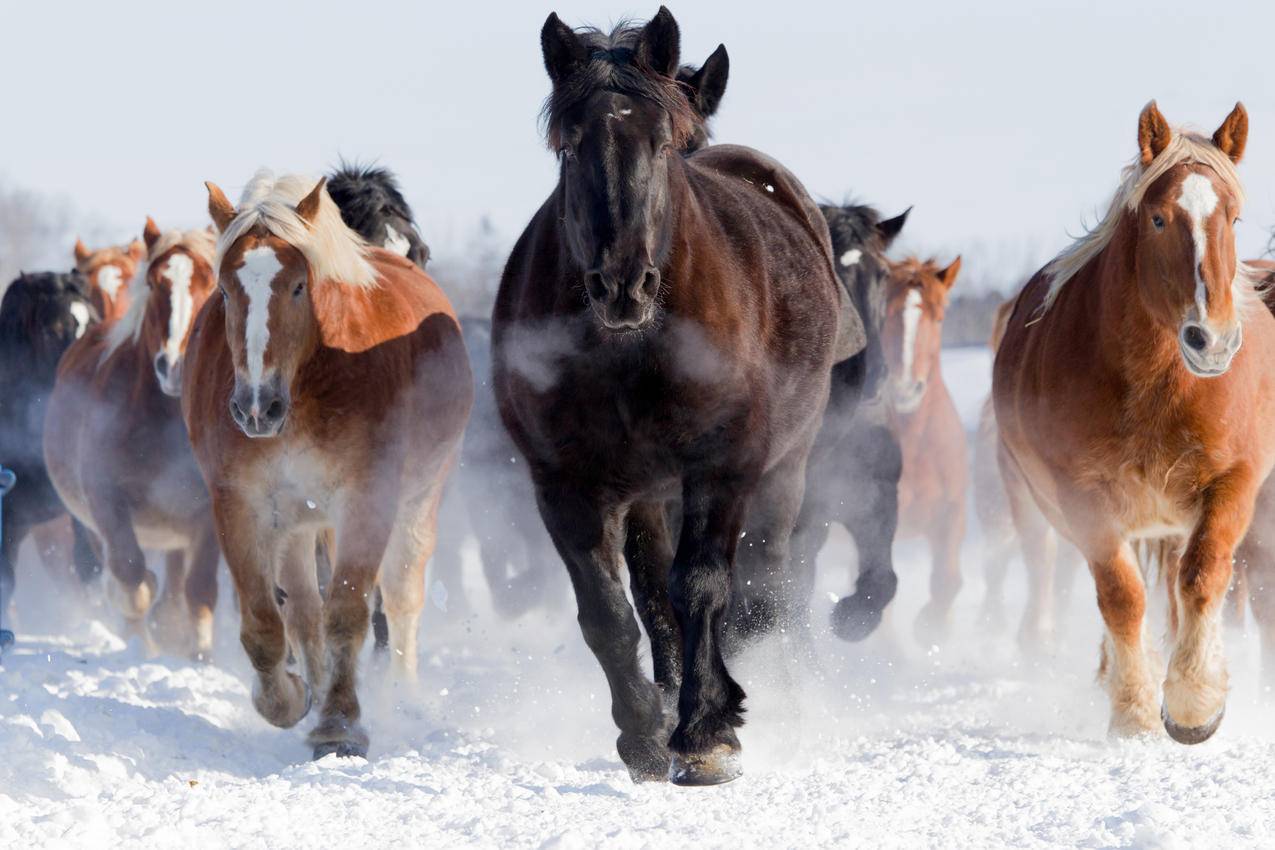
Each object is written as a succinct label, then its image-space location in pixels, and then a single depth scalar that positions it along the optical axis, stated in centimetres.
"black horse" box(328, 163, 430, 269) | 1834
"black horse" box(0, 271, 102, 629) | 2300
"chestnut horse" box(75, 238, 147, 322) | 2427
